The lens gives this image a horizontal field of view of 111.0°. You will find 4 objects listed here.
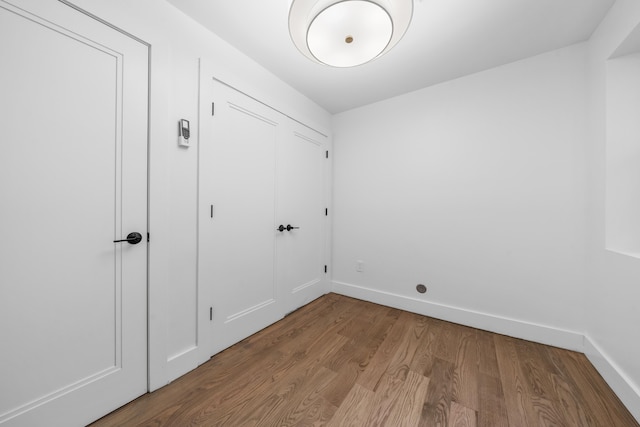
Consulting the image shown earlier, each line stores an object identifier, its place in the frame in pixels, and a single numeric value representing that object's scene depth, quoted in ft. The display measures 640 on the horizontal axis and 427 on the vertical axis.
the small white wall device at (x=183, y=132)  4.88
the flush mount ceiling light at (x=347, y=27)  3.15
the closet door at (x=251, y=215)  5.57
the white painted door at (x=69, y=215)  3.20
